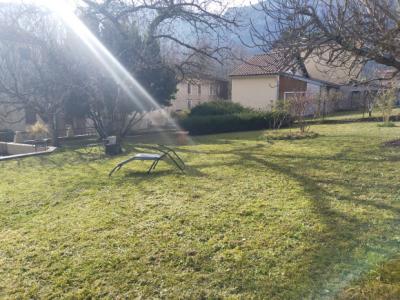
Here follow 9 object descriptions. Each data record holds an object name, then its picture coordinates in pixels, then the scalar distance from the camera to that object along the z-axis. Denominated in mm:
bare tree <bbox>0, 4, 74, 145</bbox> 13898
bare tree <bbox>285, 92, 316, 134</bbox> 15212
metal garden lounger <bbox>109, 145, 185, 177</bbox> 7625
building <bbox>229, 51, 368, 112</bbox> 27641
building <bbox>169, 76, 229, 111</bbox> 42272
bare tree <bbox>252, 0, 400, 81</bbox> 5902
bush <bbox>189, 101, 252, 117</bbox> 21328
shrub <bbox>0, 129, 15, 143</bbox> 17450
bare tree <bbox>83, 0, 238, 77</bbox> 15312
